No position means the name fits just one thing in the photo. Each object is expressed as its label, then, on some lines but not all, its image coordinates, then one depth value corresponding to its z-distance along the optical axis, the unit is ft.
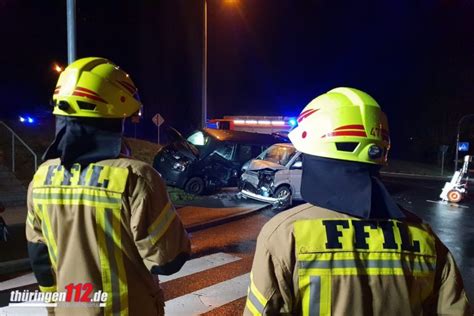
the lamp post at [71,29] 24.14
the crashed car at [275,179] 38.11
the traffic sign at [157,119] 65.18
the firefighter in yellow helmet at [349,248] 5.04
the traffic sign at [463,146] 79.78
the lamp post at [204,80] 55.42
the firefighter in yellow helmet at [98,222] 6.80
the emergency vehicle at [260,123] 65.43
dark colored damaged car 42.04
